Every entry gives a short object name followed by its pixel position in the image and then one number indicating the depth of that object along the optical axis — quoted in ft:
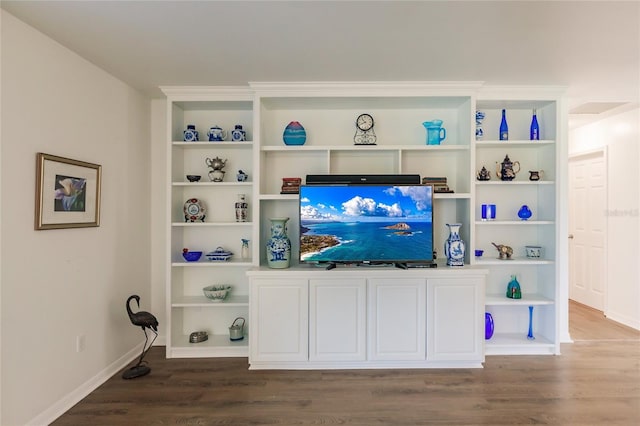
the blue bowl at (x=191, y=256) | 10.96
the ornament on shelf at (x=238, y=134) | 11.12
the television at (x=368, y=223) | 10.09
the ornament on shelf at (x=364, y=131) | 10.96
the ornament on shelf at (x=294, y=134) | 10.85
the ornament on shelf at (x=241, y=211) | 11.14
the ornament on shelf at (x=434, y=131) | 10.88
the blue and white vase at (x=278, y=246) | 10.26
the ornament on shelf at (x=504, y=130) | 11.18
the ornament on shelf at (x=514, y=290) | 11.03
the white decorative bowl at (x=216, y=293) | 10.90
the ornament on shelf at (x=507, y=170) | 11.10
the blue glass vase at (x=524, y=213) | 11.30
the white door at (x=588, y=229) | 15.33
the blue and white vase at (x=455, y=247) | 10.25
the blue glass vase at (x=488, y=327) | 11.05
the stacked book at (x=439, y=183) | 10.73
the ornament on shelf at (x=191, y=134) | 10.98
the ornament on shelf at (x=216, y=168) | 11.09
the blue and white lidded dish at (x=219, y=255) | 11.03
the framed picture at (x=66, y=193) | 7.32
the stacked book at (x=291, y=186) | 10.68
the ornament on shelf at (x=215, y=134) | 11.05
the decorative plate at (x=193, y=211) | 11.13
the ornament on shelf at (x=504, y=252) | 11.19
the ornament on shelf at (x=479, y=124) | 11.29
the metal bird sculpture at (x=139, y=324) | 9.47
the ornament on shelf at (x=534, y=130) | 11.22
